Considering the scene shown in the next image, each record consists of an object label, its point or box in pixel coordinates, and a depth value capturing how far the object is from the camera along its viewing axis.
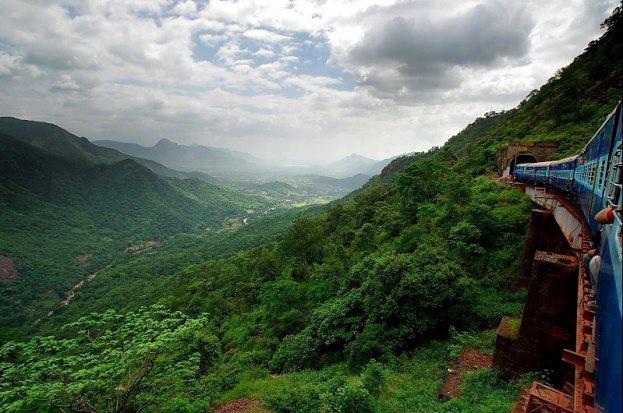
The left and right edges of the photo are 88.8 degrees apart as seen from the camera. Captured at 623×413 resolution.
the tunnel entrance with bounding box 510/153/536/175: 29.00
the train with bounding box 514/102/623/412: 2.30
